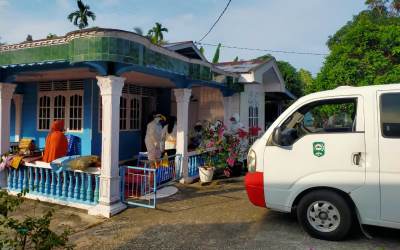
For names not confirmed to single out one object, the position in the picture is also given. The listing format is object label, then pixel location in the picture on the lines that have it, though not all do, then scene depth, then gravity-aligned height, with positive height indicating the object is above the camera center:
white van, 4.17 -0.51
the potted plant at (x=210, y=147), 8.60 -0.55
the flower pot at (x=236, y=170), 9.55 -1.25
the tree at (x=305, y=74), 37.78 +6.45
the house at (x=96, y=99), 5.72 +0.79
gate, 6.30 -1.23
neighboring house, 10.62 +1.51
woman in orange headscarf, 6.96 -0.40
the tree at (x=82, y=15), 28.52 +9.81
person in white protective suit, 8.64 -0.31
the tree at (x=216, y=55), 22.88 +5.10
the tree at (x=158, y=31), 32.25 +9.52
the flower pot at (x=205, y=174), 8.55 -1.23
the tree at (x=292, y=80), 25.31 +3.79
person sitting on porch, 10.08 -0.45
